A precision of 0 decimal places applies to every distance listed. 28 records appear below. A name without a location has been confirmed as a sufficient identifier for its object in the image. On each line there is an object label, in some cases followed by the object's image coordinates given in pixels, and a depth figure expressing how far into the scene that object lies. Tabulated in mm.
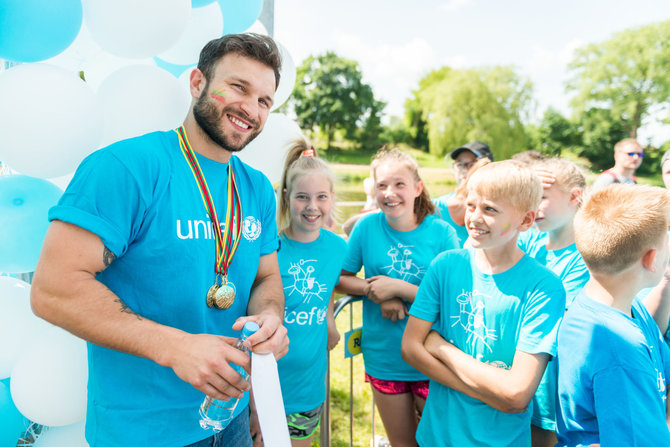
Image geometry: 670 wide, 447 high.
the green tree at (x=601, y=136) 44125
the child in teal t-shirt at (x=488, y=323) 1603
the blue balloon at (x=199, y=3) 2145
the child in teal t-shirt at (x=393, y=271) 2352
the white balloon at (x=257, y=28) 2630
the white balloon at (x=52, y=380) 1675
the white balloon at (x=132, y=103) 1781
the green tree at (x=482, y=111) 45750
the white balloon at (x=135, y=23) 1742
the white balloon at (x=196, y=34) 2188
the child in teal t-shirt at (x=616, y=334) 1261
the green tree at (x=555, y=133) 47781
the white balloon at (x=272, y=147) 2374
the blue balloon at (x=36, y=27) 1580
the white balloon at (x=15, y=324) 1755
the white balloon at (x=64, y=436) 1824
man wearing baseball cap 4484
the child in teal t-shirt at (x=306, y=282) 2131
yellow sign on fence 2465
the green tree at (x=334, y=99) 56031
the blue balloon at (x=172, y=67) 2336
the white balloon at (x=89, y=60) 1950
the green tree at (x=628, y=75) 43156
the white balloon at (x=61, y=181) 1957
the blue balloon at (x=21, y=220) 1671
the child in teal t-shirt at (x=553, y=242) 1996
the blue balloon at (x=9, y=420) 1836
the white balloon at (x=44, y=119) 1554
